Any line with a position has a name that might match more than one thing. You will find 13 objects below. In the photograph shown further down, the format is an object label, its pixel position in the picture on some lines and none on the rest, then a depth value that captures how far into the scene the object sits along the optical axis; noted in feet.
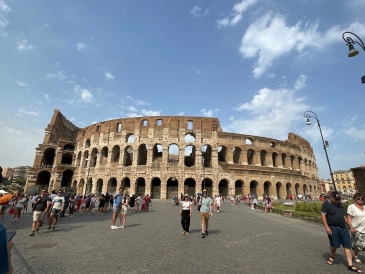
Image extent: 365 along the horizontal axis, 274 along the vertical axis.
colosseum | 99.60
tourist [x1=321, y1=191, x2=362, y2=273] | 14.25
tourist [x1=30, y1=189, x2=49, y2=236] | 24.68
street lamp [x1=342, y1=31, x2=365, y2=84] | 27.50
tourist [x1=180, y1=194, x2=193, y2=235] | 24.56
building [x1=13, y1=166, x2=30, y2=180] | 418.51
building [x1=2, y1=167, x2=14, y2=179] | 452.26
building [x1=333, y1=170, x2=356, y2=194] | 268.21
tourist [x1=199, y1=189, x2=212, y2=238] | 23.79
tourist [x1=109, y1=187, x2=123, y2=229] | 28.32
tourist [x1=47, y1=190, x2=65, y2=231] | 27.14
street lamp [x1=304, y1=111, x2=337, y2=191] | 52.78
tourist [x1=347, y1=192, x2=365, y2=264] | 14.28
